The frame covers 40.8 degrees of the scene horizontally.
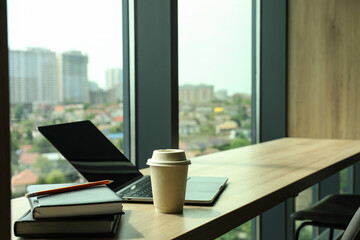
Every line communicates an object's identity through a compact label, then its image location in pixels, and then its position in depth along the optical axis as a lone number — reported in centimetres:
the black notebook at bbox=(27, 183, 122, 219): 79
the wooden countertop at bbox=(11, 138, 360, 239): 88
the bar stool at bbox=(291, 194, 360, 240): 183
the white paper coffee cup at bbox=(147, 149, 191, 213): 91
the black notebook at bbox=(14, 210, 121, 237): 80
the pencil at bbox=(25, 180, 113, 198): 87
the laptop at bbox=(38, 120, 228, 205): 104
